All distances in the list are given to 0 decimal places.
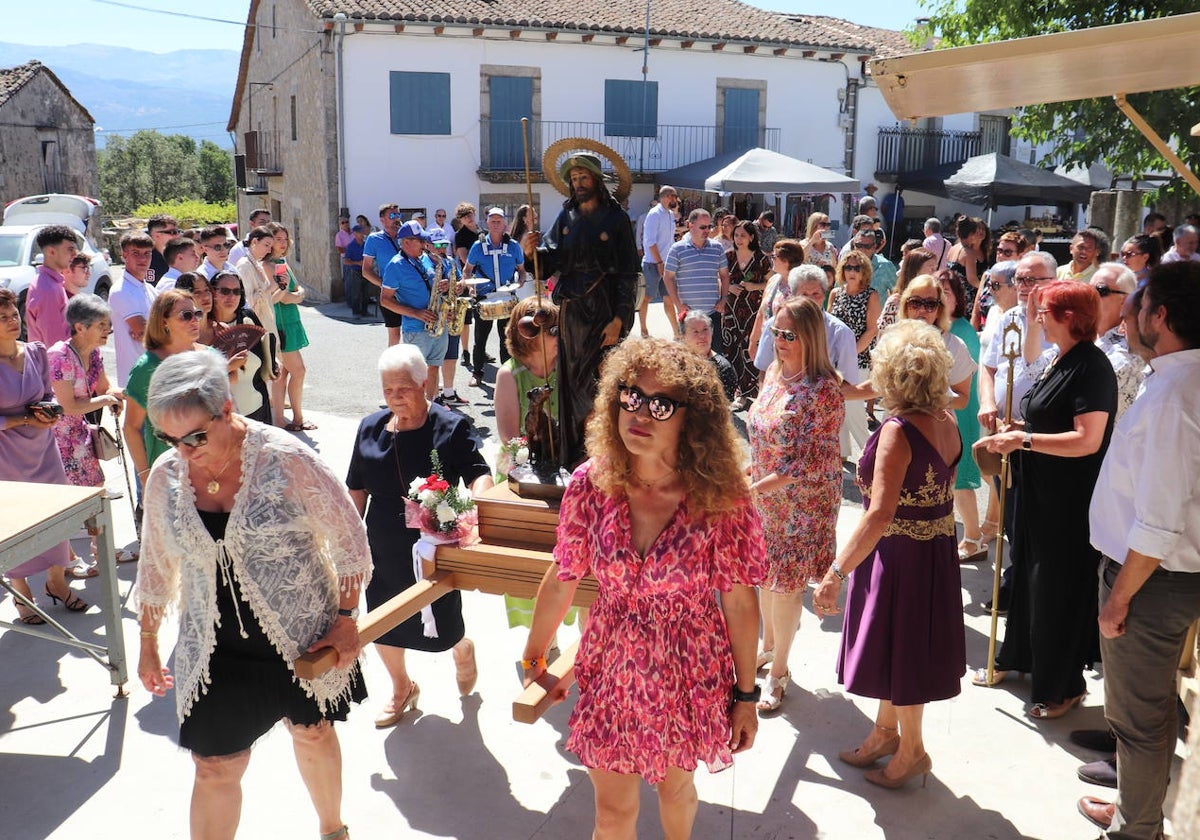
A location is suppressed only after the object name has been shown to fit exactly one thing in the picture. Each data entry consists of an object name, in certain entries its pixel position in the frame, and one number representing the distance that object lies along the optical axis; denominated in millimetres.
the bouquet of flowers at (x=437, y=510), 4145
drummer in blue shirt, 11000
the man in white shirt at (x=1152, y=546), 3080
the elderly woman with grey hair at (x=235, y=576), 3178
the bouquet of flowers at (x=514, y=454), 4672
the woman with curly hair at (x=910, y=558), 3760
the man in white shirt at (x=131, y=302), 6885
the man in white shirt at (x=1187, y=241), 8719
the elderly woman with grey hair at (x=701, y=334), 5855
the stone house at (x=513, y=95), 21516
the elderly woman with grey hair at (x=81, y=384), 5648
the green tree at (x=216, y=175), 55062
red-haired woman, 4195
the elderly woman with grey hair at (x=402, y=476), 4348
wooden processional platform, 3793
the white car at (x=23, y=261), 13867
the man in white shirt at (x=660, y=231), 12172
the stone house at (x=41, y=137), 33500
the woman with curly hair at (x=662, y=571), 2859
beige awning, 3508
